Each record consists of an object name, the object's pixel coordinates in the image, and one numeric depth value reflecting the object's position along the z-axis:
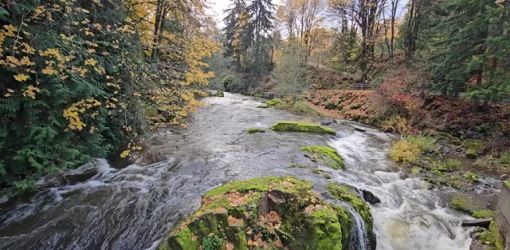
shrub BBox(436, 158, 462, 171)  8.73
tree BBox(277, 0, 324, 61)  32.19
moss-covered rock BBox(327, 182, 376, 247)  4.87
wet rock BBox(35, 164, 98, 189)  6.01
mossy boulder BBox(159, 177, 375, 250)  3.83
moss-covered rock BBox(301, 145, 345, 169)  7.83
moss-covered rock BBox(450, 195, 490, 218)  6.06
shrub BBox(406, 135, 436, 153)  10.45
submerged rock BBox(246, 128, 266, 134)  11.57
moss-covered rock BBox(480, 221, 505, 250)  4.29
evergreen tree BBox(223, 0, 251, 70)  33.09
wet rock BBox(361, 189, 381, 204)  6.31
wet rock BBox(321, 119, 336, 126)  14.97
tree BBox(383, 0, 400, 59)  23.81
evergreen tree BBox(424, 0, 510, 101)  10.21
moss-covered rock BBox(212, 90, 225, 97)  27.13
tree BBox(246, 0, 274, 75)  31.83
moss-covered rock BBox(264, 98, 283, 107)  21.51
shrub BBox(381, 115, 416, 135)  13.20
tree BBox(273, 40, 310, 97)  22.55
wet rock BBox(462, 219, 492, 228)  5.27
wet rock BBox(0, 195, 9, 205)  5.16
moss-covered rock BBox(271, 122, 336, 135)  12.19
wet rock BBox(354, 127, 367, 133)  13.74
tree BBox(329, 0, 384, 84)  22.53
